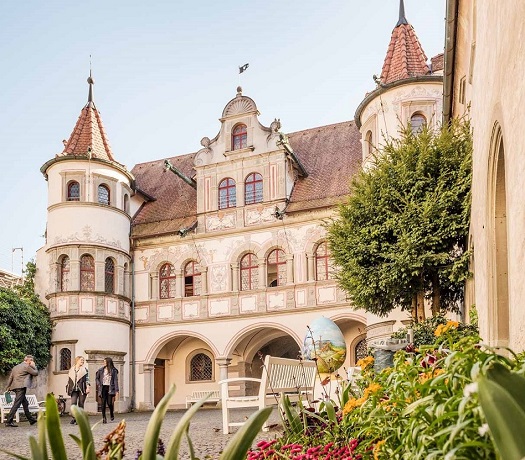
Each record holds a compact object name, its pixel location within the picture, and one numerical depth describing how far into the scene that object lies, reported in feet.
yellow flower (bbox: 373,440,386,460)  11.55
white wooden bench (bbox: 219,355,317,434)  30.53
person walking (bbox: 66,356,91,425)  56.13
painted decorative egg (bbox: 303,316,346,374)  61.98
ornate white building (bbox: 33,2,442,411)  85.25
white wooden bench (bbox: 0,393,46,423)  62.44
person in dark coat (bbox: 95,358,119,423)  53.67
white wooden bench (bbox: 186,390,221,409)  88.71
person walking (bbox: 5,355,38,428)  53.36
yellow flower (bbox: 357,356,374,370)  20.12
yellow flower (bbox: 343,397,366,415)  15.06
